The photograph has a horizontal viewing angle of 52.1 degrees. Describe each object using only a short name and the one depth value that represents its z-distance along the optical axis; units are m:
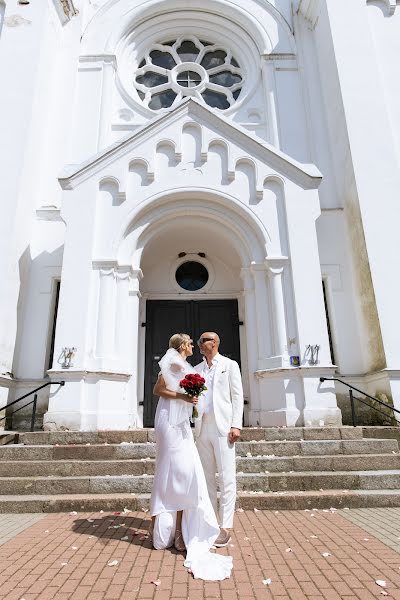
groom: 3.90
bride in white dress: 3.64
